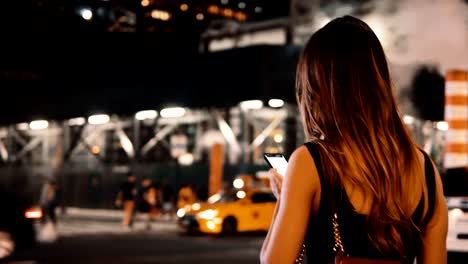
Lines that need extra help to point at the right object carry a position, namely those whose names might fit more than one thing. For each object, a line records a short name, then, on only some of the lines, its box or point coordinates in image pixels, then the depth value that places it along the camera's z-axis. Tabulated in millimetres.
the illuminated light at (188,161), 30814
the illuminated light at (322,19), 24095
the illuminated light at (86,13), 43409
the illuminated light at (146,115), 31372
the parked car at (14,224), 11016
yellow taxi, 18359
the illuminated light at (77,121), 35688
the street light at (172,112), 30047
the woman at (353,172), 1677
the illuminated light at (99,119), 34000
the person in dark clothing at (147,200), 20797
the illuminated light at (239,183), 20544
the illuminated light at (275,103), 26197
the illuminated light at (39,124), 38094
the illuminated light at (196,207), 18938
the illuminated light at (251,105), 26661
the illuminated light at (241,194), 19177
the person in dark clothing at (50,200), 17484
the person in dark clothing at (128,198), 20469
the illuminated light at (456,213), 9742
